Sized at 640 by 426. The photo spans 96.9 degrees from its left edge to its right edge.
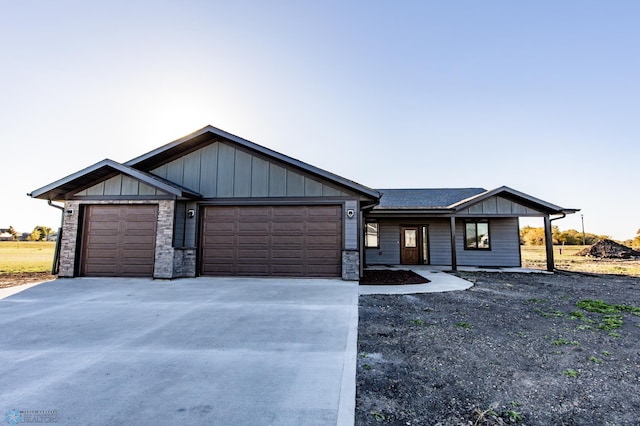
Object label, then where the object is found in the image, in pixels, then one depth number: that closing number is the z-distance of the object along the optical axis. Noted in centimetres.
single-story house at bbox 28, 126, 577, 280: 878
